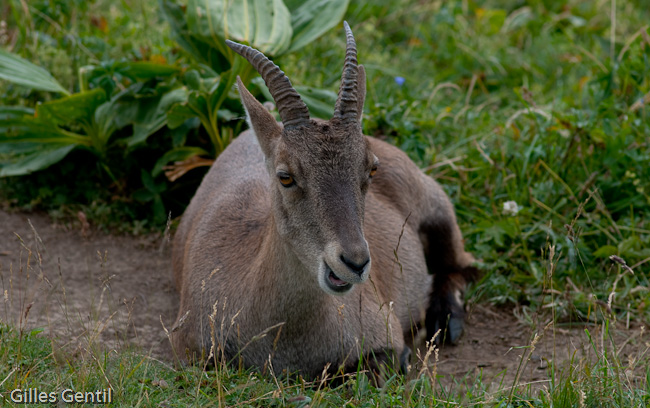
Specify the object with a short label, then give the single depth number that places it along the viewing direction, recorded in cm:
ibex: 760
